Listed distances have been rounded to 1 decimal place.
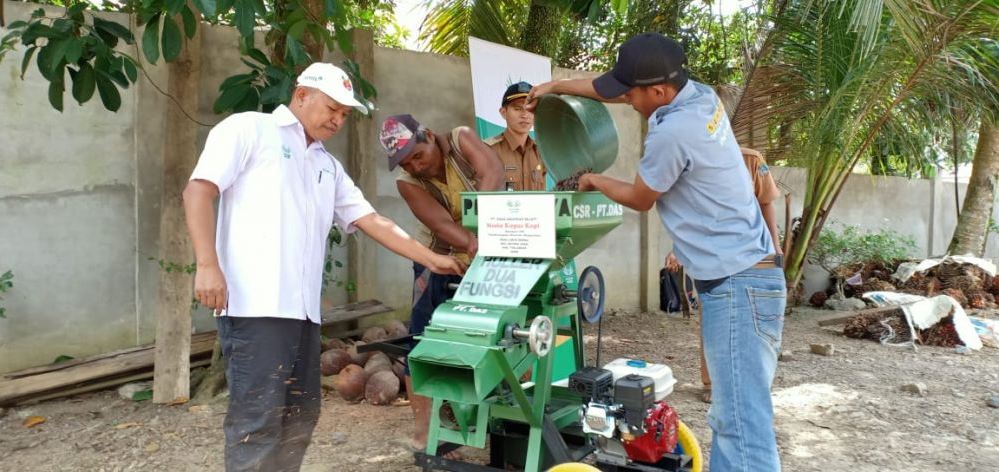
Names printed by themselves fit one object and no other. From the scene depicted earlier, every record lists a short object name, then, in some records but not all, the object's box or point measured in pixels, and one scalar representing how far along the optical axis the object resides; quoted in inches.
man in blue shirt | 92.8
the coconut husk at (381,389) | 172.6
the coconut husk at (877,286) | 325.1
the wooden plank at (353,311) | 203.8
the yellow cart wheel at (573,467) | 99.4
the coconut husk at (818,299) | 330.0
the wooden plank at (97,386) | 167.0
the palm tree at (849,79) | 227.1
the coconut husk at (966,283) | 323.9
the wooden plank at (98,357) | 166.7
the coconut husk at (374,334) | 204.4
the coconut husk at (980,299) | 316.8
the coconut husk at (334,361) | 185.6
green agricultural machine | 98.8
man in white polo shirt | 92.7
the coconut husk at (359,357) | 189.3
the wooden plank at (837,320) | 281.1
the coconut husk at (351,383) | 175.2
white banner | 228.4
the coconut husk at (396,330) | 208.7
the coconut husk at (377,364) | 181.5
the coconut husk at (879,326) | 256.7
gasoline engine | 107.5
